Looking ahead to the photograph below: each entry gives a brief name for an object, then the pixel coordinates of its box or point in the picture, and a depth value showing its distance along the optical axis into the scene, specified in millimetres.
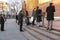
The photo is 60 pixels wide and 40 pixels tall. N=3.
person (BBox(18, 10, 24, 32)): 6432
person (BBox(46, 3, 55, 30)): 4597
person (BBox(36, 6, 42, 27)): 6120
